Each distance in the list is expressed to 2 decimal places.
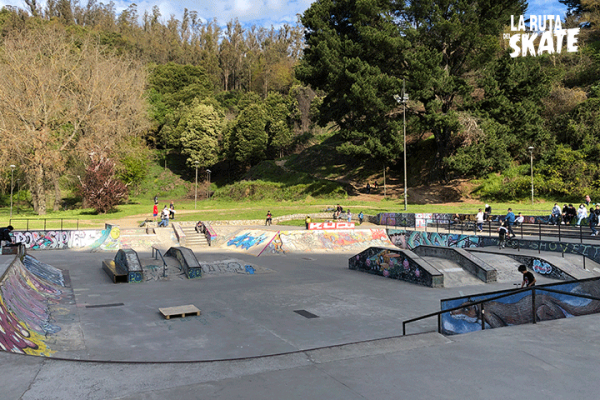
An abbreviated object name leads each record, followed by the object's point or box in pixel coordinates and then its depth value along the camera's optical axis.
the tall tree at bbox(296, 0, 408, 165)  40.81
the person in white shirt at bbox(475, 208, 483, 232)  24.58
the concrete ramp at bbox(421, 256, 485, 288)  15.20
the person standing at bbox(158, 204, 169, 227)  28.33
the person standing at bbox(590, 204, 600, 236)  20.60
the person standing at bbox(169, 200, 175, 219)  31.78
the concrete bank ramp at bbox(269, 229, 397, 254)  24.80
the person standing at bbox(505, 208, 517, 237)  21.19
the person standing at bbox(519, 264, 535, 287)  10.43
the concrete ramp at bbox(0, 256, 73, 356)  7.65
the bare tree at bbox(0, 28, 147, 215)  39.53
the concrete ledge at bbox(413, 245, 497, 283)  15.31
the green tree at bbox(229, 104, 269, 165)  62.69
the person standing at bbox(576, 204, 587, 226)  22.65
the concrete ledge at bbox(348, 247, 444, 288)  14.99
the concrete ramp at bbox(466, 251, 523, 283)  15.73
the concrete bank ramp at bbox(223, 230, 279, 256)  24.61
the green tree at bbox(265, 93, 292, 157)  64.69
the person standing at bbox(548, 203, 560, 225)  24.17
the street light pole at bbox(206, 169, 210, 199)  62.38
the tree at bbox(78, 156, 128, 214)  38.12
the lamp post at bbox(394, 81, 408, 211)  33.14
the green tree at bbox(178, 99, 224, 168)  64.31
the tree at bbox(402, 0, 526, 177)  38.31
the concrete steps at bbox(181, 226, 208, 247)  26.39
